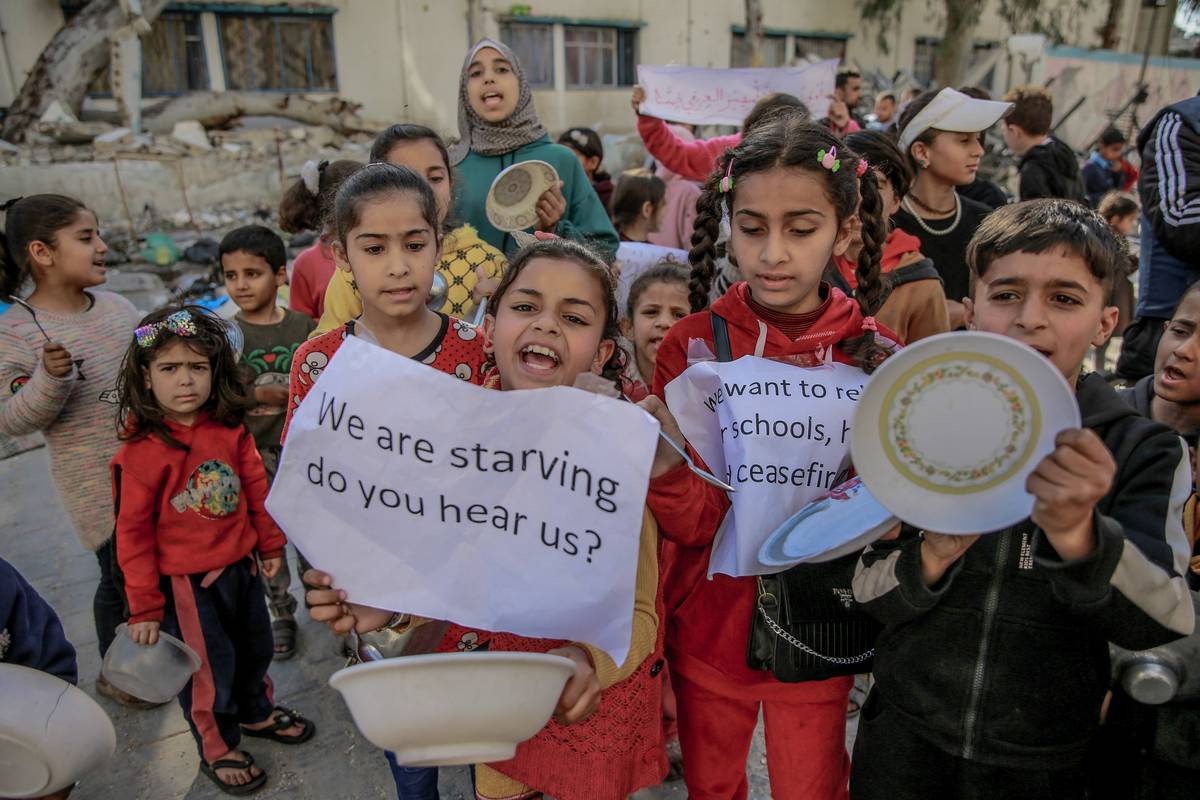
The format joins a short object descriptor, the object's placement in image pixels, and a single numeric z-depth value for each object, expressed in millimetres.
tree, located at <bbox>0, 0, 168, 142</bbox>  10398
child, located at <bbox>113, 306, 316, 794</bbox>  2184
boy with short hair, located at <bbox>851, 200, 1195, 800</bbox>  1255
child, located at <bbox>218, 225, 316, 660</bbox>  2941
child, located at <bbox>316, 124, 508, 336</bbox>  2348
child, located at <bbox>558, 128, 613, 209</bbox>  5203
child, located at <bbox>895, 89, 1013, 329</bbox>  2742
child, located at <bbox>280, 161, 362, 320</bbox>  3111
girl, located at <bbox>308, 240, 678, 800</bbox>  1559
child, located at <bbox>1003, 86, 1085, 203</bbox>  4055
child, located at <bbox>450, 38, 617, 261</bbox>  2811
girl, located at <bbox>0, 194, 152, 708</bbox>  2512
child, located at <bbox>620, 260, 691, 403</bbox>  2656
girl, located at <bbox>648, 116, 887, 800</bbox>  1606
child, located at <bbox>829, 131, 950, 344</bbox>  2279
